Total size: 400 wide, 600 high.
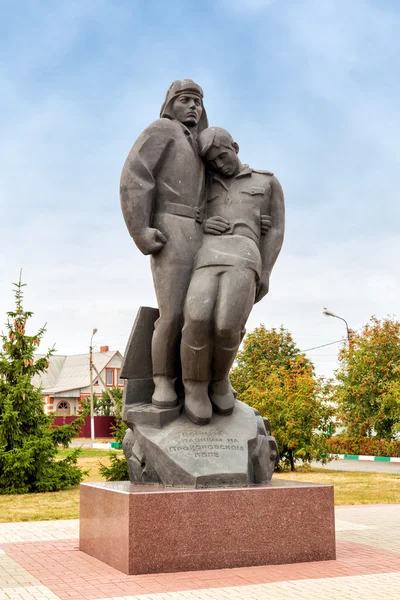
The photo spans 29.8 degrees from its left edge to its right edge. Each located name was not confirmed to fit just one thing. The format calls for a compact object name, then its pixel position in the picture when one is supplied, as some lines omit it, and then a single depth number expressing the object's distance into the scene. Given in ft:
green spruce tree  43.21
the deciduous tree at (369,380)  80.53
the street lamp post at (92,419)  104.22
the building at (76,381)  178.91
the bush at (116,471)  40.68
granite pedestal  17.39
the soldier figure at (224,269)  20.06
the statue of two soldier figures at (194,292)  19.93
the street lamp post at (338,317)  87.62
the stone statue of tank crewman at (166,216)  20.97
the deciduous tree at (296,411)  56.54
